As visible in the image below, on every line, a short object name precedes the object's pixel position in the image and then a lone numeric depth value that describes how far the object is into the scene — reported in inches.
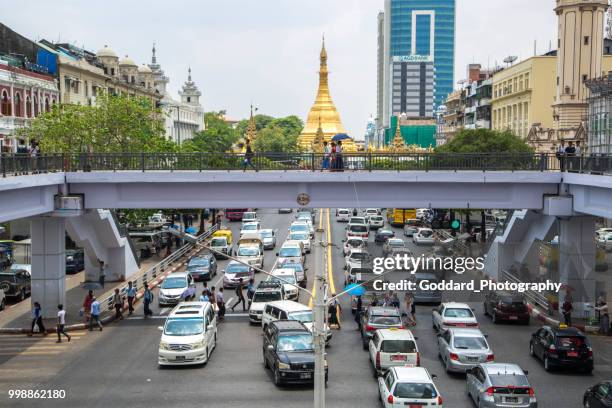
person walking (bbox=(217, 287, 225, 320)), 1289.4
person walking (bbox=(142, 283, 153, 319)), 1327.5
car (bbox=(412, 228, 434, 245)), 2212.1
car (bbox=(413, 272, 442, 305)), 1443.2
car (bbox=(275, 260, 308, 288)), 1579.8
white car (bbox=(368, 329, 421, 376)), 926.4
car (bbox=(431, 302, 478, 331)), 1133.7
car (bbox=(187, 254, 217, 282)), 1712.6
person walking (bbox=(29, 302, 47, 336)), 1192.2
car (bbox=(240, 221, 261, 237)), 2332.7
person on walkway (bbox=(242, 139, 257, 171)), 1249.4
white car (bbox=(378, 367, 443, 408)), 748.0
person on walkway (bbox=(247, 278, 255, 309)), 1364.7
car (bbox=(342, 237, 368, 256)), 1996.8
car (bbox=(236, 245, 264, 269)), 1795.0
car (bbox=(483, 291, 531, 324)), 1267.2
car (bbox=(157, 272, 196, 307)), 1428.4
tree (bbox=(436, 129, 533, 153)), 2546.8
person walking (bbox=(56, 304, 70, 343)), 1149.1
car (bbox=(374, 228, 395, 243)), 2256.3
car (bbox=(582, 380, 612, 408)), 753.0
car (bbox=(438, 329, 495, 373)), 941.2
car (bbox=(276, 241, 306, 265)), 1719.7
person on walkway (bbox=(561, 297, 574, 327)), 1223.5
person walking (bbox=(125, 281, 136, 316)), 1365.7
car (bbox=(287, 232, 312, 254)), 2084.2
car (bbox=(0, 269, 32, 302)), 1471.5
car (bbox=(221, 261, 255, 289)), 1601.9
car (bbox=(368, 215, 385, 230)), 2726.4
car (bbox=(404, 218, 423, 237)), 2454.5
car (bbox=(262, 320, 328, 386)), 887.1
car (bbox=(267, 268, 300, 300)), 1400.1
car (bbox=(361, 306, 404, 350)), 1079.9
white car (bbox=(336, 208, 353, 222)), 3075.8
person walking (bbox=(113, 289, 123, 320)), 1328.7
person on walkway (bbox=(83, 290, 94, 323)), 1280.8
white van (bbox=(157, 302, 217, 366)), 981.8
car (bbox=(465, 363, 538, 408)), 768.3
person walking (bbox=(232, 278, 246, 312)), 1369.3
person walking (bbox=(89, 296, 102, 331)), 1229.7
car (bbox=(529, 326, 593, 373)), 958.4
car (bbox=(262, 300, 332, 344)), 1099.3
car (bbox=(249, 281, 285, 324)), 1256.8
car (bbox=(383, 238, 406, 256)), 1974.0
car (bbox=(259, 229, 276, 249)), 2204.7
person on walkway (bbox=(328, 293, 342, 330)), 1230.9
